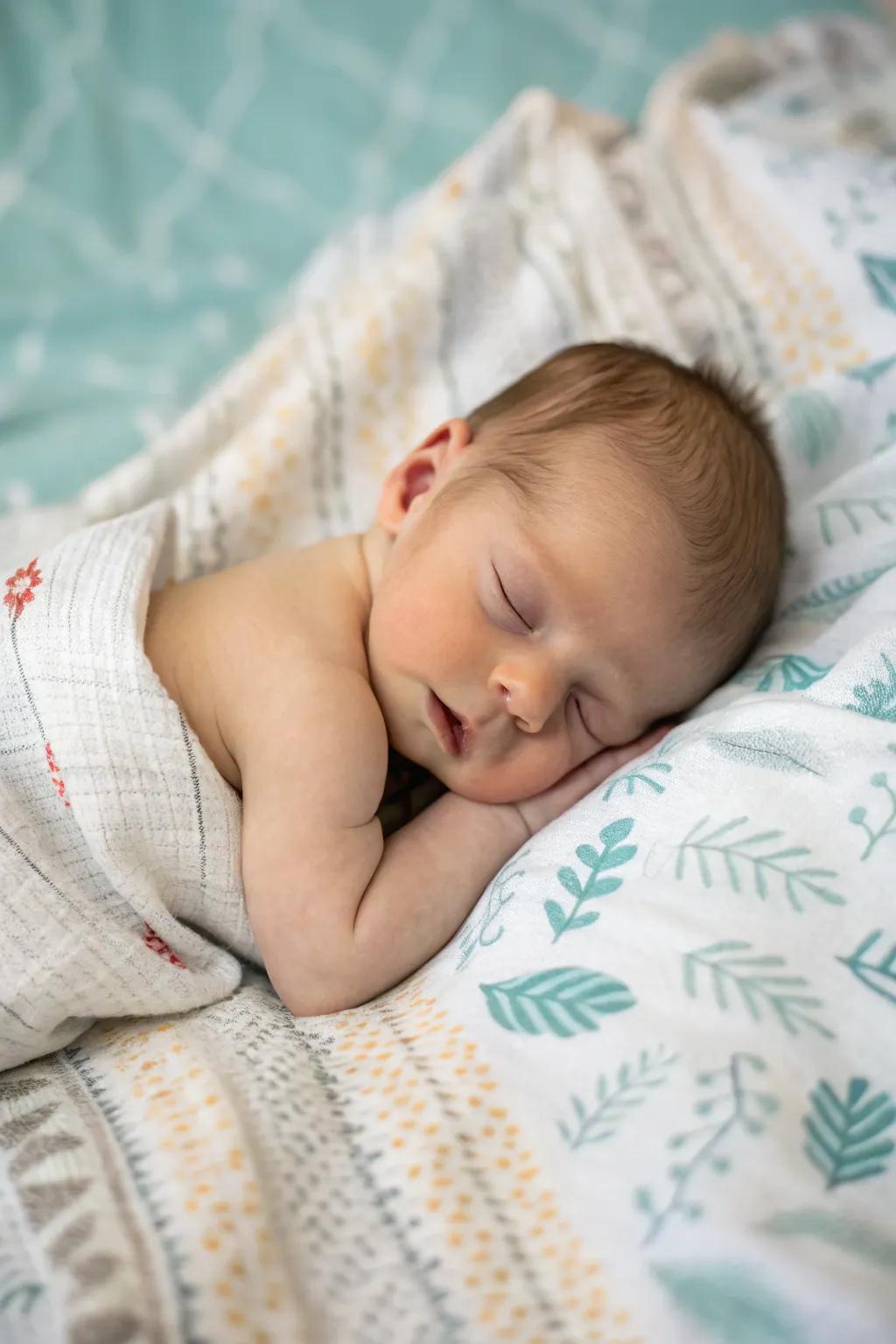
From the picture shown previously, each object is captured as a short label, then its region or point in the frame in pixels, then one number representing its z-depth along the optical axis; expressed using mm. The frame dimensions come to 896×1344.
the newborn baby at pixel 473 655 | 463
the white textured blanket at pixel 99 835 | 442
